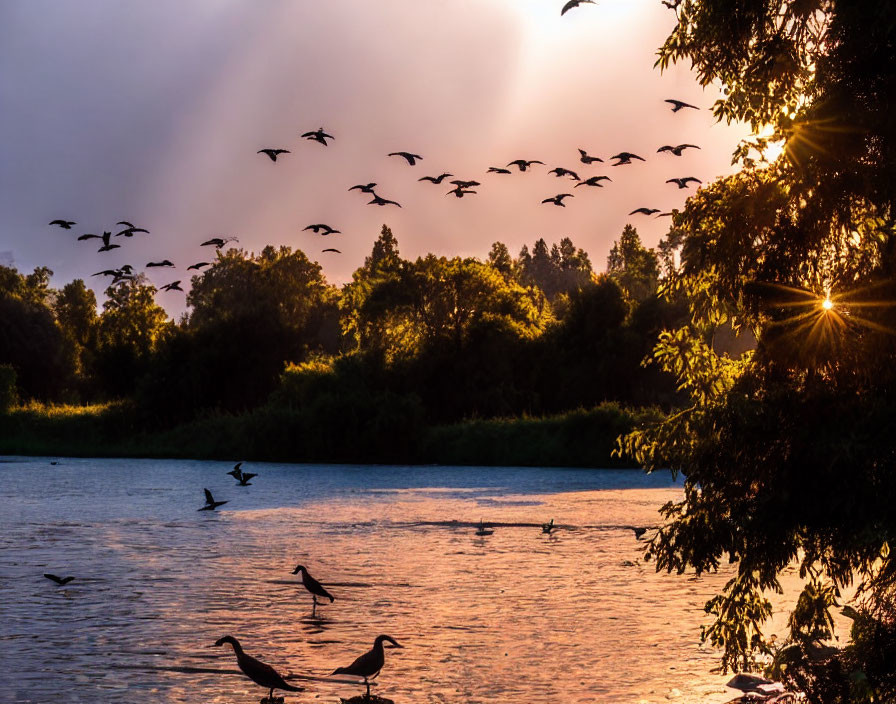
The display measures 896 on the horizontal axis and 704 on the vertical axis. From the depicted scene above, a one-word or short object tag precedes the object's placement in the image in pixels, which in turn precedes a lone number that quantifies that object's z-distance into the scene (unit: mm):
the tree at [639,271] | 128750
